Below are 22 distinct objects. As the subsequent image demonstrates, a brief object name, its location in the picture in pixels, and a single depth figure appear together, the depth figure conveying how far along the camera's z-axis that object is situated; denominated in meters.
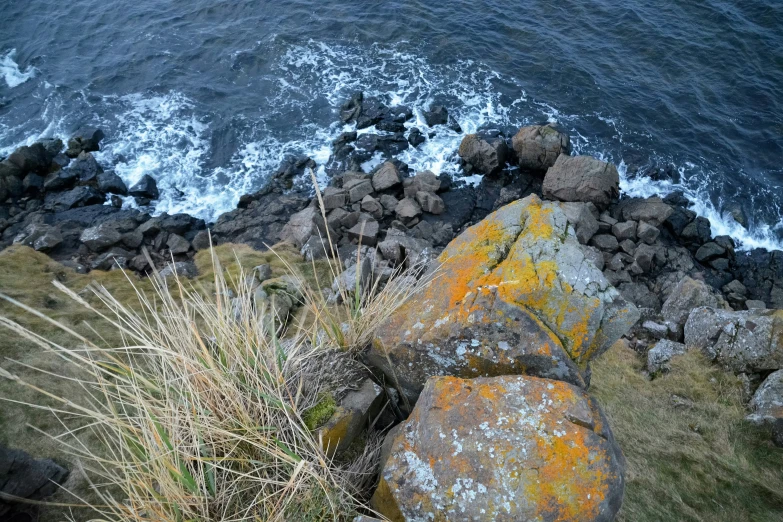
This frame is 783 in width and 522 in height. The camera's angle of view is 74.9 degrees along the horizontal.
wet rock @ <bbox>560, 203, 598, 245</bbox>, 15.66
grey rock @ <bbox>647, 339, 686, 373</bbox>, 9.37
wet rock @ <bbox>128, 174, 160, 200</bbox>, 17.92
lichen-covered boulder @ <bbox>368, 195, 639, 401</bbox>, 4.71
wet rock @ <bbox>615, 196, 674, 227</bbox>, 16.48
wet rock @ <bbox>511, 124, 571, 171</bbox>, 18.06
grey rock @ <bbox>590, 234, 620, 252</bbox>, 15.71
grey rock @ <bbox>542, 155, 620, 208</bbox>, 16.77
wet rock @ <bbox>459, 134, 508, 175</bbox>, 18.20
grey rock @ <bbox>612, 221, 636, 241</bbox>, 15.96
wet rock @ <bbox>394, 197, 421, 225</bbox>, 16.31
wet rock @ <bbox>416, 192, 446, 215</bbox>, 16.73
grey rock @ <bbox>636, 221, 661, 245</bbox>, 15.87
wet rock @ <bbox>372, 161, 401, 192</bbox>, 17.28
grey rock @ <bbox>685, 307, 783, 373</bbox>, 8.93
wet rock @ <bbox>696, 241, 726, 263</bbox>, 15.88
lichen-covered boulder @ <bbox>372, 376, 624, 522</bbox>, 3.61
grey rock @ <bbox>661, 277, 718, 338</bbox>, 11.42
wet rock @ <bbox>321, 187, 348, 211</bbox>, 16.50
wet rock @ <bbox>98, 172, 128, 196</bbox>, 18.00
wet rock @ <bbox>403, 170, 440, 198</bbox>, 17.33
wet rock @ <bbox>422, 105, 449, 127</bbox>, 20.23
